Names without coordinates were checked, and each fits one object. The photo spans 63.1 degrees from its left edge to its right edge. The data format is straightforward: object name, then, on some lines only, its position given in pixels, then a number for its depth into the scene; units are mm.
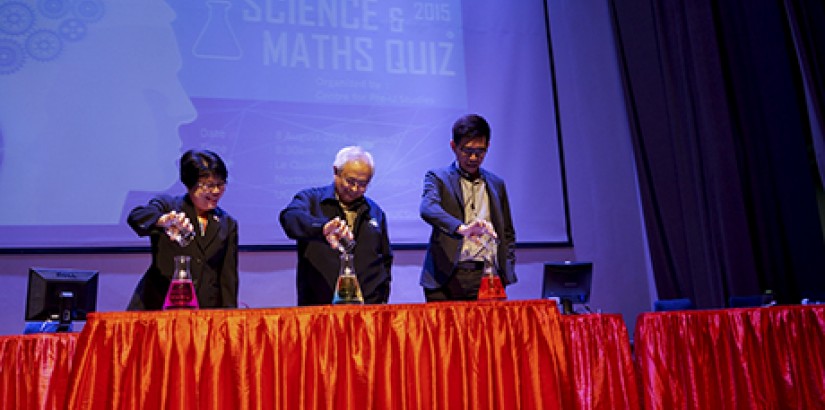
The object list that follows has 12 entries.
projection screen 3891
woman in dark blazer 2564
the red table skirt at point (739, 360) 2602
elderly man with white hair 2799
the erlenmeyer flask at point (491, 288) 2309
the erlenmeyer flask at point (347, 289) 2180
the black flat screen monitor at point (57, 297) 2736
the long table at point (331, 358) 1886
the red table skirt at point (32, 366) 2318
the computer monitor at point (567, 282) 3209
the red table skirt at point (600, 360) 2619
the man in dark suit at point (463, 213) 2904
